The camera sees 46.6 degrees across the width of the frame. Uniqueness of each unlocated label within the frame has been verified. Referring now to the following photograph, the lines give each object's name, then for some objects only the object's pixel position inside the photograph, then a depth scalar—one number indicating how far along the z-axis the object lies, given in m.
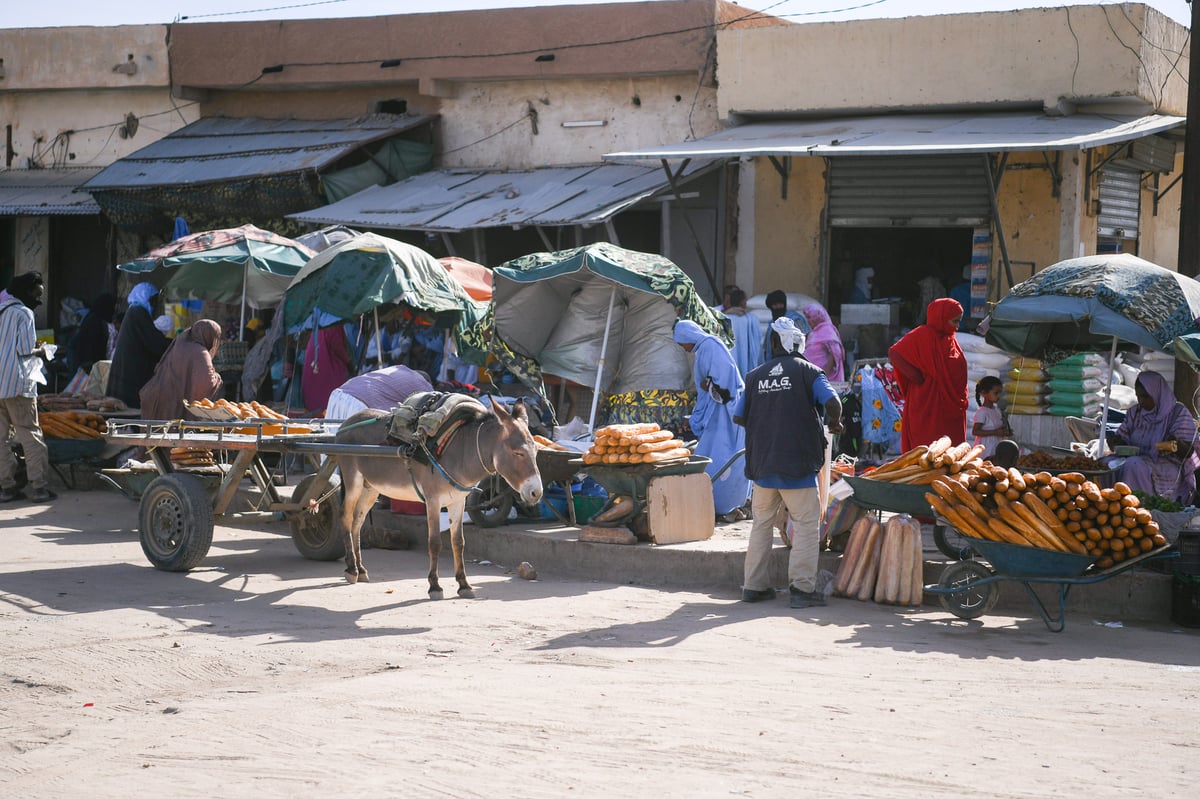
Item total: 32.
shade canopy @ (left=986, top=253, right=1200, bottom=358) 9.72
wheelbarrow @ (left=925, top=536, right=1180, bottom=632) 8.13
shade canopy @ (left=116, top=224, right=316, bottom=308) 15.79
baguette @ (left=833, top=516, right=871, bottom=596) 9.30
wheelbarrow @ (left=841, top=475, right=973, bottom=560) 8.98
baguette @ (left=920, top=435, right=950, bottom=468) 9.08
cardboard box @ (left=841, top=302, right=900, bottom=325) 15.91
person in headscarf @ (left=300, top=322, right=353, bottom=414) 15.60
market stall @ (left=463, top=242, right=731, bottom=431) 13.17
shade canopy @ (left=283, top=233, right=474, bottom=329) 14.25
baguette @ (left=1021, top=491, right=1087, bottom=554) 8.11
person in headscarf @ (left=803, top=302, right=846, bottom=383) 14.16
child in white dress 11.62
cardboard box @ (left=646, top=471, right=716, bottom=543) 10.47
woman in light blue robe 11.79
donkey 8.90
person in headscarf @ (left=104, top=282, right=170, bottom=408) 14.83
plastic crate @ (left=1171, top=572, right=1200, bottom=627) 8.48
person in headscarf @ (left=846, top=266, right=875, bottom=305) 16.67
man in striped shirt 13.38
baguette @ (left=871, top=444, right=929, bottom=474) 9.22
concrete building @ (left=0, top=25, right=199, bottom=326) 22.83
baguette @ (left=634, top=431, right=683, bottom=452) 10.41
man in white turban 8.92
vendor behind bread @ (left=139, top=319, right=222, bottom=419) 11.93
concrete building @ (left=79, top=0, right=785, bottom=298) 17.58
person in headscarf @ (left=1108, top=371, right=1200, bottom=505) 10.05
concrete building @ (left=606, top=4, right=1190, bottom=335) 14.64
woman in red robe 11.18
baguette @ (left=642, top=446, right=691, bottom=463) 10.36
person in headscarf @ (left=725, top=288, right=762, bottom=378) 14.02
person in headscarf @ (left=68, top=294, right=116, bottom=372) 19.03
